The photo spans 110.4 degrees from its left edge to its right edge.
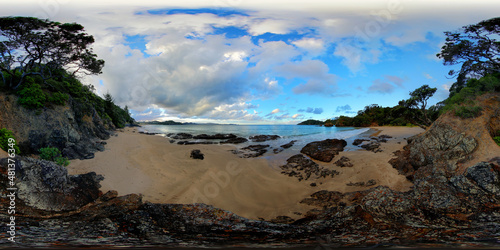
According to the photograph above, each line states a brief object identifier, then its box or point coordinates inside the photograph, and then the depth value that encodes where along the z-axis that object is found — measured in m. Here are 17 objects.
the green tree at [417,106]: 12.60
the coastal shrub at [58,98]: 10.61
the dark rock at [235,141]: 24.35
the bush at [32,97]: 9.30
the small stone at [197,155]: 12.86
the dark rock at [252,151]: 16.14
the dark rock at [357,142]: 17.74
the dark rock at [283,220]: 6.30
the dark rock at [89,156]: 9.56
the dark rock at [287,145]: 19.24
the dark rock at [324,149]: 13.60
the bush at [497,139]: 7.92
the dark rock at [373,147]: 13.66
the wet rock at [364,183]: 9.15
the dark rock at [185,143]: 22.44
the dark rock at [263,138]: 26.30
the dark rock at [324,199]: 7.57
